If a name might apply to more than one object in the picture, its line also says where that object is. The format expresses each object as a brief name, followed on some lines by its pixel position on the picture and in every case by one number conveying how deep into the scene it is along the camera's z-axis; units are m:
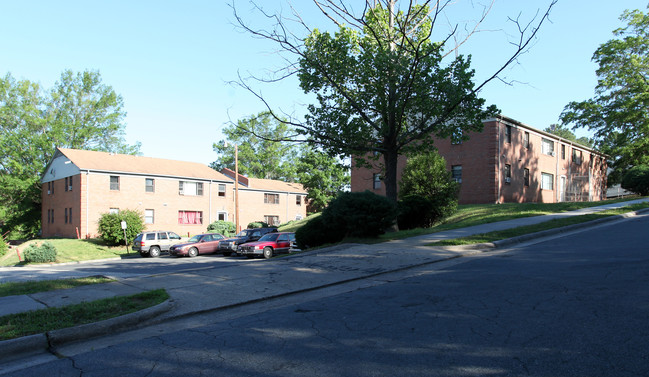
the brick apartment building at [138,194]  35.50
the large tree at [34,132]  46.44
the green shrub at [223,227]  38.53
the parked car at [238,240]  25.11
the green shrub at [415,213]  20.73
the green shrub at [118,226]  31.53
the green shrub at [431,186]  21.56
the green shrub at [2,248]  29.75
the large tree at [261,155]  65.25
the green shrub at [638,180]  30.77
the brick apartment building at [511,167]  30.25
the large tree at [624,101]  37.22
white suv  26.88
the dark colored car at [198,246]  25.08
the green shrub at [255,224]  42.97
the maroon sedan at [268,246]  20.81
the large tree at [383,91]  15.92
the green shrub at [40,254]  24.44
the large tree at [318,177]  54.28
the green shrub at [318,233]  15.35
